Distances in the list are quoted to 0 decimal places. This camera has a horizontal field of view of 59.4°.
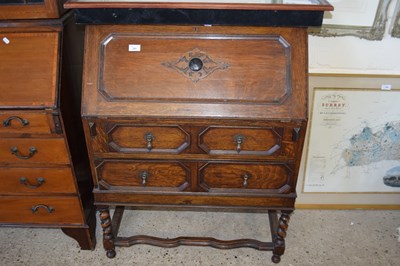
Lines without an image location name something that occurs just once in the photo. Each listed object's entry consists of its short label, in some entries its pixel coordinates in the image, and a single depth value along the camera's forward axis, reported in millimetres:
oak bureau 1437
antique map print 2055
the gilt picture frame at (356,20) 1824
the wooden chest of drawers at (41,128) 1537
